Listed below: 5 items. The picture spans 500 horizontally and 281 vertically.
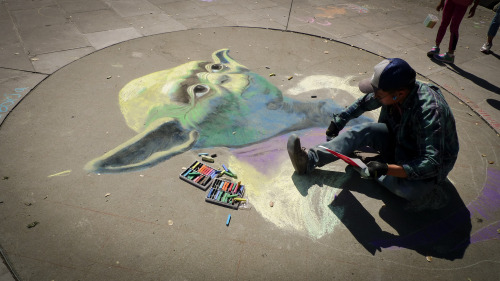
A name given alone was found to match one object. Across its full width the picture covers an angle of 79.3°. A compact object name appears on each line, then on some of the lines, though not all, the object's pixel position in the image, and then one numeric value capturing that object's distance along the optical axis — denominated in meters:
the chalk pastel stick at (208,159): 3.79
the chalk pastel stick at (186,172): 3.58
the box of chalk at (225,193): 3.30
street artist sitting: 2.72
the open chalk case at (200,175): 3.50
